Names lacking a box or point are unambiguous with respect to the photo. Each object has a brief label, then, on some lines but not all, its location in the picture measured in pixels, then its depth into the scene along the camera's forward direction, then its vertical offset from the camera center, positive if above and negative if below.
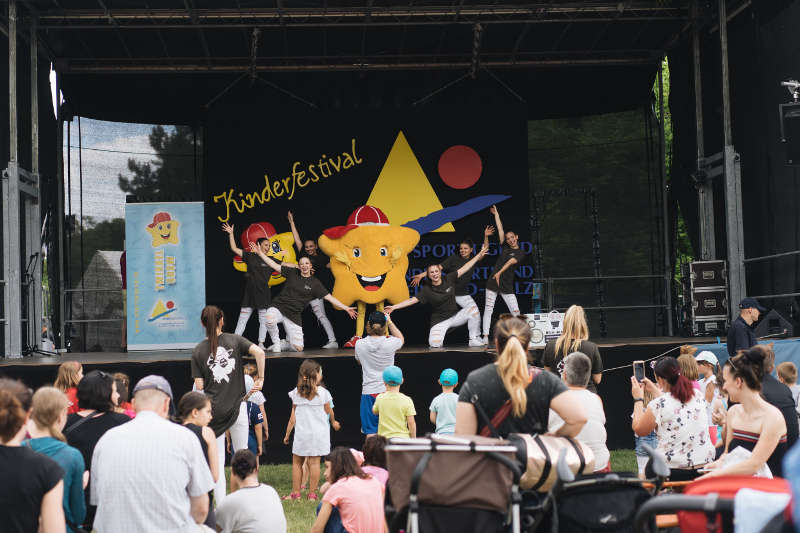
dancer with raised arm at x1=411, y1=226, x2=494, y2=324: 13.27 +0.38
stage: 10.88 -0.99
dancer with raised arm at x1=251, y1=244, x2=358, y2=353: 12.88 -0.04
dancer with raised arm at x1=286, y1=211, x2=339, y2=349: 13.50 +0.44
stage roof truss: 12.66 +4.02
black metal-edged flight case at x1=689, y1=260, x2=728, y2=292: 12.43 +0.15
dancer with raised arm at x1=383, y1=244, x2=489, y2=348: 12.89 -0.20
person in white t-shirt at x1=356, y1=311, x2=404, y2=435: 9.12 -0.63
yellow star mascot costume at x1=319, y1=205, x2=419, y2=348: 13.25 +0.48
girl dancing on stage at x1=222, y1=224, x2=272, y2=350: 13.37 +0.11
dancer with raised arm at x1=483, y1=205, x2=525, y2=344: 13.54 +0.21
